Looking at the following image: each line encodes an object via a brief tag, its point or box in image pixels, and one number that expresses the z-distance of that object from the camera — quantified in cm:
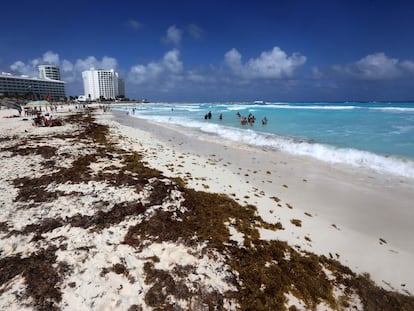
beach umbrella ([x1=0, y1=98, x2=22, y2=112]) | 2927
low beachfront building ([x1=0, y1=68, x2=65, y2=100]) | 10494
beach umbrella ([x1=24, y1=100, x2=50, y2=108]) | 2529
